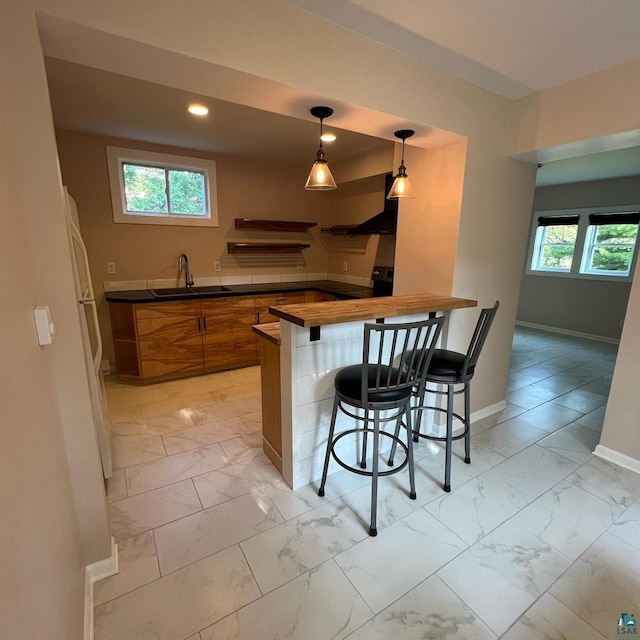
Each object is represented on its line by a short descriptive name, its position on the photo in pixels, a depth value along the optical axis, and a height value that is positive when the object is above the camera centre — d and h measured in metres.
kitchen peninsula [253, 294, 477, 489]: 1.86 -0.68
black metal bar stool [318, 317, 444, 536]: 1.59 -0.71
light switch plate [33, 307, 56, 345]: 1.09 -0.27
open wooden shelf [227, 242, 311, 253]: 4.18 -0.02
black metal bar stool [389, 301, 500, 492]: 2.00 -0.72
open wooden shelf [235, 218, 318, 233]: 4.14 +0.26
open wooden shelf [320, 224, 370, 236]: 4.37 +0.23
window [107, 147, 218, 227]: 3.50 +0.61
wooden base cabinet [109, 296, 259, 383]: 3.36 -0.96
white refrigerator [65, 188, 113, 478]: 1.69 -0.51
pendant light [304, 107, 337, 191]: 1.88 +0.39
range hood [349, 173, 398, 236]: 3.65 +0.29
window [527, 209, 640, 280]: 5.05 +0.11
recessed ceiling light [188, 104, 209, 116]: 2.50 +1.01
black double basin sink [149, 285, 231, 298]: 3.52 -0.51
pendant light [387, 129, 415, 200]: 2.12 +0.38
